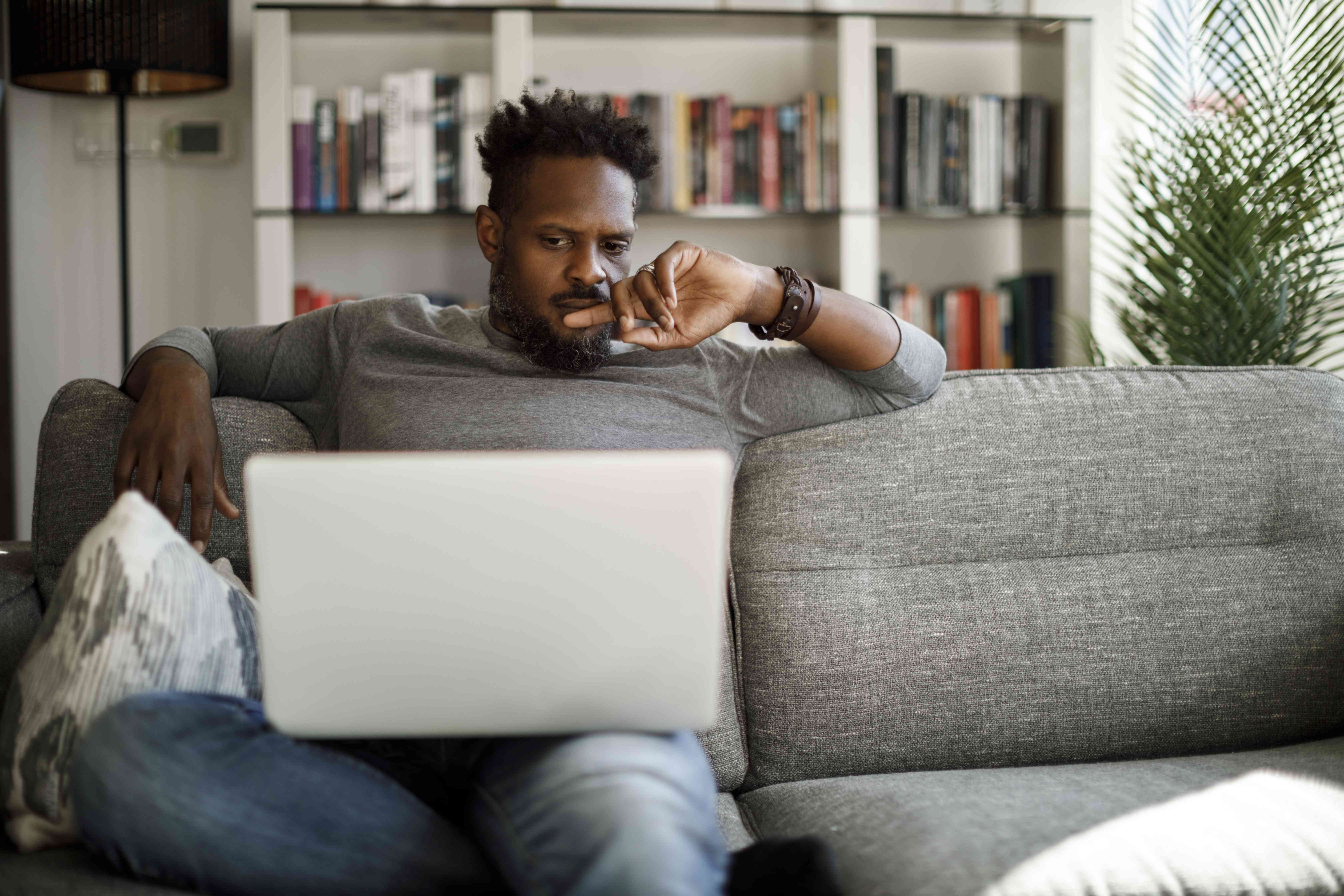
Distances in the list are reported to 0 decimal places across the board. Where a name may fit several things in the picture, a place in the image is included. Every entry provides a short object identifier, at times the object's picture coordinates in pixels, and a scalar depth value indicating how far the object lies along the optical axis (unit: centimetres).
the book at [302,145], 271
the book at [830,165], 285
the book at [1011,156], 292
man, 86
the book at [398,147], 272
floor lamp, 241
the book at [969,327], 296
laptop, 80
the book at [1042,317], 292
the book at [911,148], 286
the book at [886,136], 284
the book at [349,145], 272
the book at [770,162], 283
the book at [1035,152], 292
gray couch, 132
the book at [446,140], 273
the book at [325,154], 271
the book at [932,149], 287
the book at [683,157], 279
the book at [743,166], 283
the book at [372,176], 274
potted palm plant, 223
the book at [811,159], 284
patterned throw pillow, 95
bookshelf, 271
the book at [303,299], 279
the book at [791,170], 284
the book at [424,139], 272
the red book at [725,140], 280
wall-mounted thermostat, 287
